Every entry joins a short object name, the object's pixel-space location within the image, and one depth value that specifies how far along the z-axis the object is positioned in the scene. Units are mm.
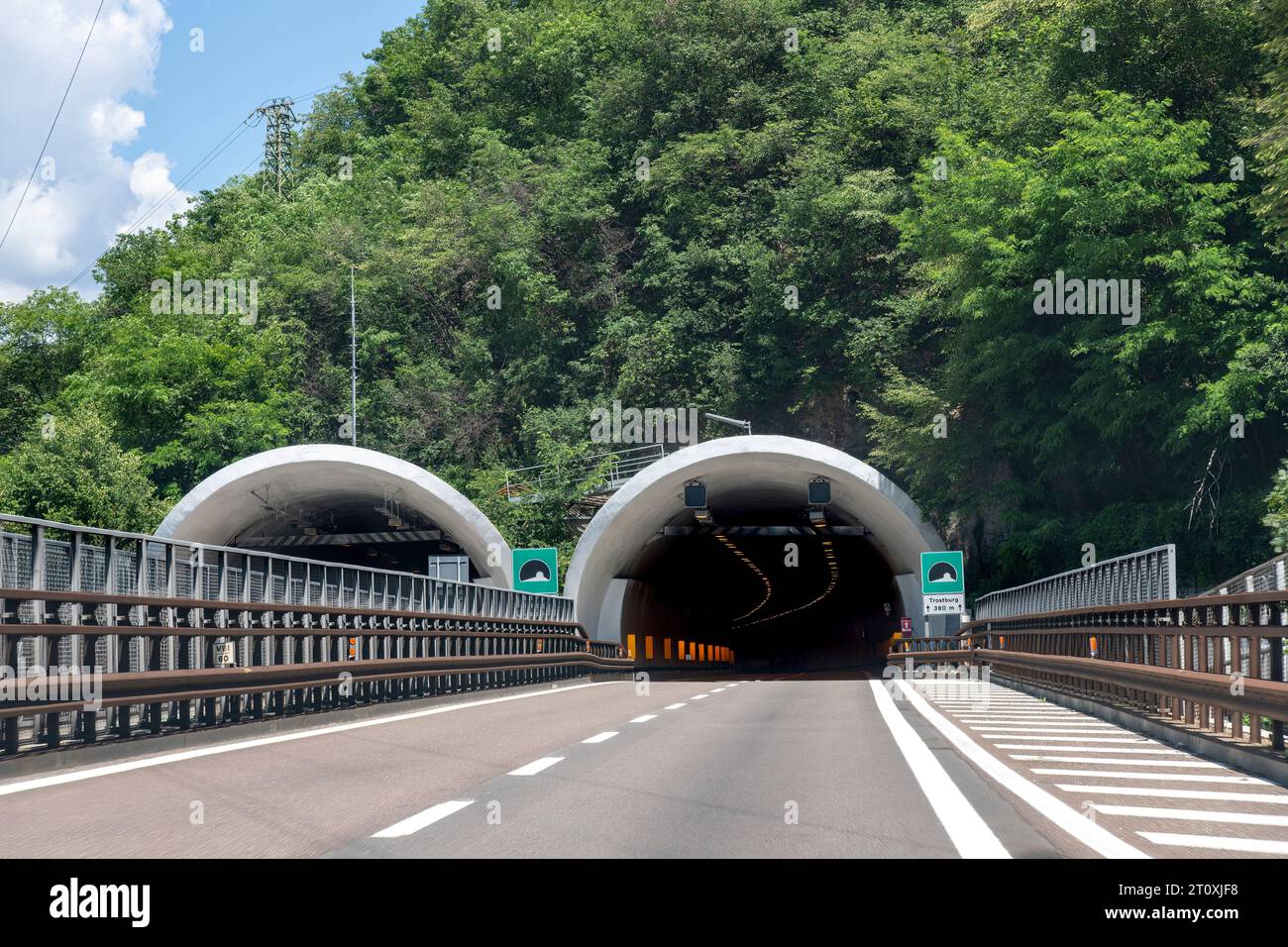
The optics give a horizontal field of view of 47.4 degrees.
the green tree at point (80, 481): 53812
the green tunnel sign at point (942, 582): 38688
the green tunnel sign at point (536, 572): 42312
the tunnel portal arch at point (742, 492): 42062
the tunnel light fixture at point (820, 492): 43250
